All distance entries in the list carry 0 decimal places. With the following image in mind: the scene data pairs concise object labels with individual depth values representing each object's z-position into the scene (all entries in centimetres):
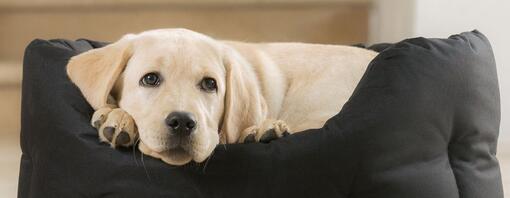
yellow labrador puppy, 176
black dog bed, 179
